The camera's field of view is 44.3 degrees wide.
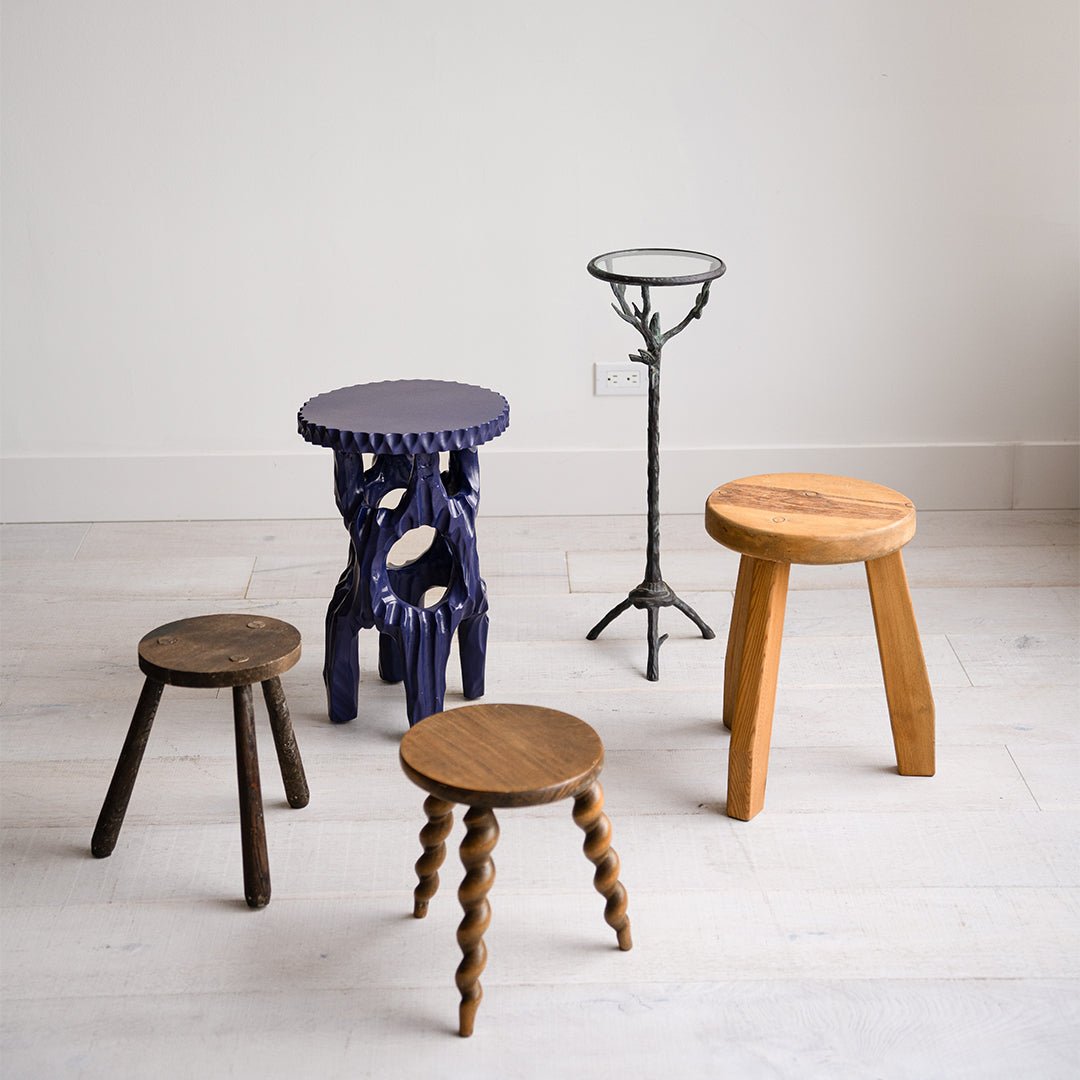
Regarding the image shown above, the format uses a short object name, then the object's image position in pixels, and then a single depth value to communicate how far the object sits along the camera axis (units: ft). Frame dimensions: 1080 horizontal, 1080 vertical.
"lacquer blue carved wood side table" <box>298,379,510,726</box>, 6.63
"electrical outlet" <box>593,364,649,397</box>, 10.00
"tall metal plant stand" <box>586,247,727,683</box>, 7.18
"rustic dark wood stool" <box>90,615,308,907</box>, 5.62
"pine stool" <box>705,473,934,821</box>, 5.97
